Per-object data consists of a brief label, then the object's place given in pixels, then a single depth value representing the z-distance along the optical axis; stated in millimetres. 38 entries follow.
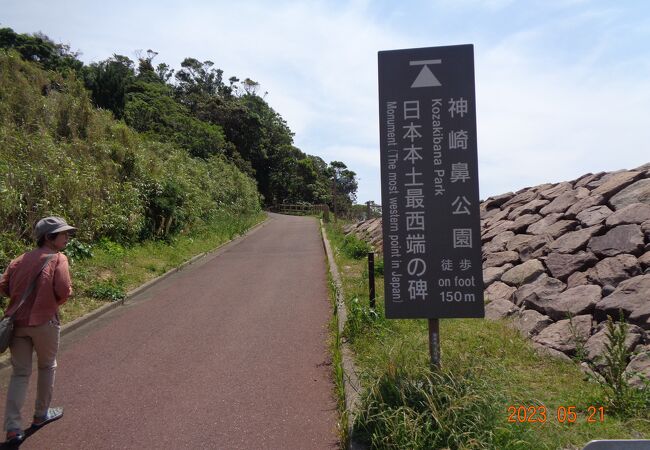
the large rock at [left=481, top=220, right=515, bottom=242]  10258
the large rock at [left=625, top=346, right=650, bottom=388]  4426
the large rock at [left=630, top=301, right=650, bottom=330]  5305
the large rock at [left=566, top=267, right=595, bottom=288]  6855
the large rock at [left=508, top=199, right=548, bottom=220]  10330
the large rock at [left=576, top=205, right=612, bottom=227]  8133
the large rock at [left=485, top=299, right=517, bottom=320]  7016
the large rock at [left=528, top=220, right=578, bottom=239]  8570
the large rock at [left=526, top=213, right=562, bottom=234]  9133
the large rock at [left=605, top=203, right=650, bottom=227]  7445
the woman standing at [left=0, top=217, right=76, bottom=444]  4242
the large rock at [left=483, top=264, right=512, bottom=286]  8461
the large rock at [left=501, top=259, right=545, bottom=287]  7734
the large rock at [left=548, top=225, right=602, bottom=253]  7746
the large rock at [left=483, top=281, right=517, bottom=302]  7657
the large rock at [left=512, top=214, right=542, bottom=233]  9781
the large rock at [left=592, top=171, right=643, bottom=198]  8695
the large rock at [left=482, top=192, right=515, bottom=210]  12383
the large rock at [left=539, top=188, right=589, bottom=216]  9445
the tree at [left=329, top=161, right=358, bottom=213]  65750
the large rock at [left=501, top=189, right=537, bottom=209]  11266
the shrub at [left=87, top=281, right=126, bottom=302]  9109
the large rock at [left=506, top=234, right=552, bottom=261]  8598
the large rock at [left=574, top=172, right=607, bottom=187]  9986
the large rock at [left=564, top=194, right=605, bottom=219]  8706
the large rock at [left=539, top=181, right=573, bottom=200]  10383
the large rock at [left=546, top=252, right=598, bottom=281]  7246
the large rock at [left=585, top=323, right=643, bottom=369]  5031
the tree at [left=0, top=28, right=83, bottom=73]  36188
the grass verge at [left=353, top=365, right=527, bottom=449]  3473
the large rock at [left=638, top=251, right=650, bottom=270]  6507
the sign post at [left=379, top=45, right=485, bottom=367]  4203
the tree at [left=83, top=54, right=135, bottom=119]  34522
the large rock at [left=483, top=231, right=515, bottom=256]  9570
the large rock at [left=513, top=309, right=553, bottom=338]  6176
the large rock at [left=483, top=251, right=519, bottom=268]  8820
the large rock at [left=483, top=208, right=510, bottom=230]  11156
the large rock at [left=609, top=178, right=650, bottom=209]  8023
